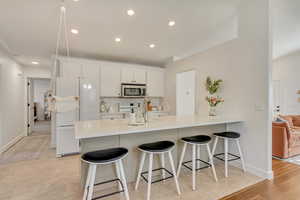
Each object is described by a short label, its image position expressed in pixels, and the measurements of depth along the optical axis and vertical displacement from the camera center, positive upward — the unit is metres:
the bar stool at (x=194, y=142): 2.12 -0.63
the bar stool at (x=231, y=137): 2.48 -0.65
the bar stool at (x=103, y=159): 1.56 -0.65
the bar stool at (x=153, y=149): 1.85 -0.65
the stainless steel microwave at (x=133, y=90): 4.55 +0.29
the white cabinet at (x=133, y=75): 4.60 +0.76
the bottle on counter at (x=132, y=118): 2.15 -0.28
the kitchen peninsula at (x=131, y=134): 1.83 -0.54
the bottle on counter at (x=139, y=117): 2.29 -0.28
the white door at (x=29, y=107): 5.75 -0.37
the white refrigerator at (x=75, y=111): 3.50 -0.28
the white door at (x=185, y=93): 4.07 +0.20
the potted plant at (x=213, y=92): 3.00 +0.15
